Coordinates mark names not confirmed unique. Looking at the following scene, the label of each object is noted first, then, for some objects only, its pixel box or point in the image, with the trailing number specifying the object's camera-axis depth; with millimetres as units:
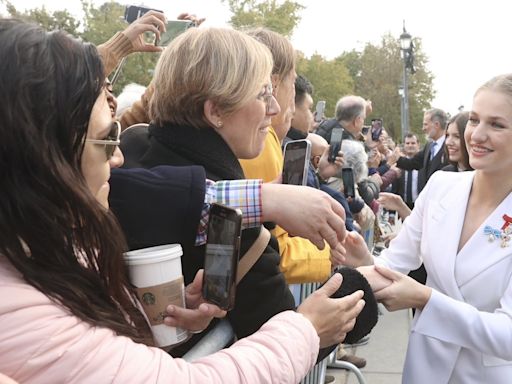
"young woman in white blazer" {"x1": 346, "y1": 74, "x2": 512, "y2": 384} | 1878
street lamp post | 20203
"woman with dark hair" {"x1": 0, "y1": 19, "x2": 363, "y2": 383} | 917
